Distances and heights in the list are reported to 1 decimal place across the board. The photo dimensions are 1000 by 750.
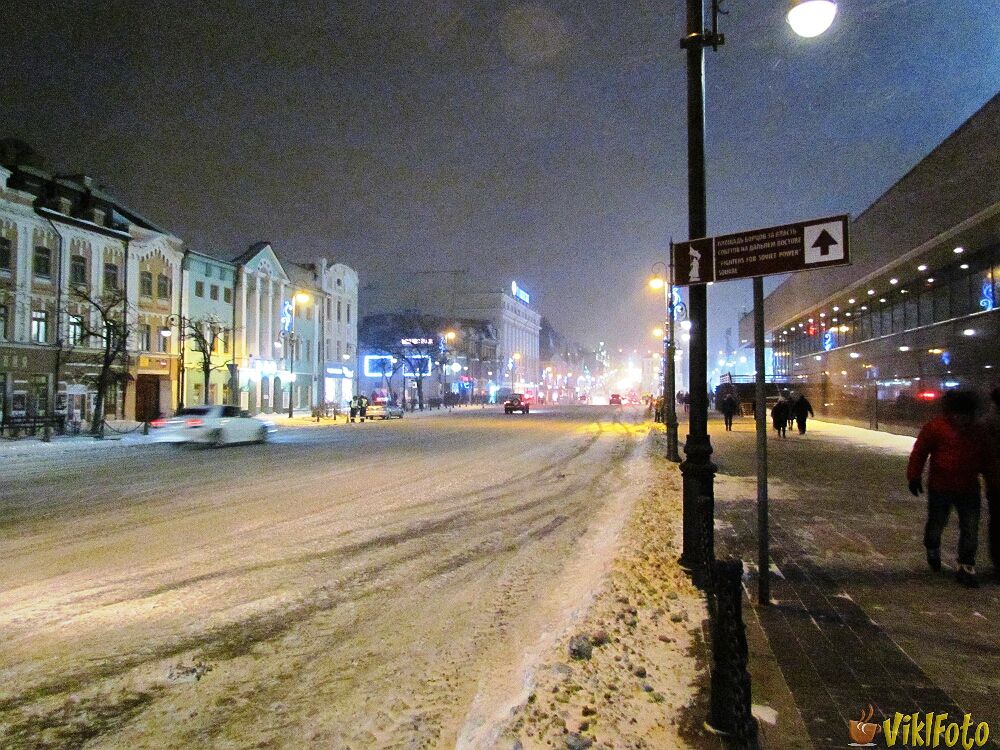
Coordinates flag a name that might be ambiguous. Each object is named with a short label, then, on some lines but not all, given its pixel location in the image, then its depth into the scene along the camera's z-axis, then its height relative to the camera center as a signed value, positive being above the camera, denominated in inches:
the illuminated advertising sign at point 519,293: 5423.2 +879.0
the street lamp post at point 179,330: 1530.5 +152.2
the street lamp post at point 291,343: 2027.6 +168.3
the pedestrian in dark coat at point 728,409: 1244.5 -19.8
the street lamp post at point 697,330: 250.5 +26.9
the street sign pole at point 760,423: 206.4 -7.5
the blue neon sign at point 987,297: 745.6 +114.9
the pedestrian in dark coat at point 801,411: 1032.8 -19.1
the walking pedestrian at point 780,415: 956.0 -23.1
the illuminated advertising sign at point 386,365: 2834.6 +152.1
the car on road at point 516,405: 2218.3 -23.3
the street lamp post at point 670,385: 679.7 +14.6
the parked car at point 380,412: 1837.8 -40.9
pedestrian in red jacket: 239.9 -24.9
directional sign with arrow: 199.6 +47.7
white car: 877.2 -37.6
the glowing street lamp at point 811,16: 230.2 +133.1
